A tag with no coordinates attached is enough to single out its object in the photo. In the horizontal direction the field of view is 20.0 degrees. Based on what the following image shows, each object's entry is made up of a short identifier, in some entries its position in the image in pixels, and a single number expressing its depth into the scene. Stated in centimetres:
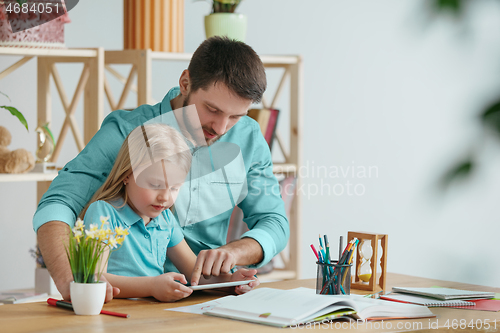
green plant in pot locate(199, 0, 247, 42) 511
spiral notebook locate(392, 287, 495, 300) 373
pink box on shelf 460
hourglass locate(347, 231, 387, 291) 392
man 381
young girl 385
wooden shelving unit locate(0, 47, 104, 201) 473
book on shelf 536
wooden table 340
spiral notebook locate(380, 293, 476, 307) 367
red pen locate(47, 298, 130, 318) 351
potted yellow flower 348
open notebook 346
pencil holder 371
